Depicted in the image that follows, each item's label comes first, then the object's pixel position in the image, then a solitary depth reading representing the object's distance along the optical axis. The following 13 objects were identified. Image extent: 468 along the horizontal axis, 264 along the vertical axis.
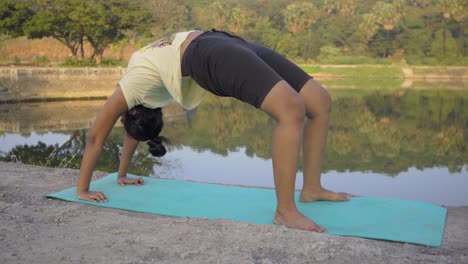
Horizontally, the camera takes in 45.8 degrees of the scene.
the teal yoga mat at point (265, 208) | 2.69
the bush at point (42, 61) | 24.12
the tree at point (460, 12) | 44.78
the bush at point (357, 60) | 39.62
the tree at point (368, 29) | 47.09
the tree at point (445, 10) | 44.97
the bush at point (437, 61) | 39.67
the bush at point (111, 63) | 24.94
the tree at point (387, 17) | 47.66
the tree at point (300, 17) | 51.88
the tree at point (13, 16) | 22.81
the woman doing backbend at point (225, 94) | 2.69
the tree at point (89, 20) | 23.47
